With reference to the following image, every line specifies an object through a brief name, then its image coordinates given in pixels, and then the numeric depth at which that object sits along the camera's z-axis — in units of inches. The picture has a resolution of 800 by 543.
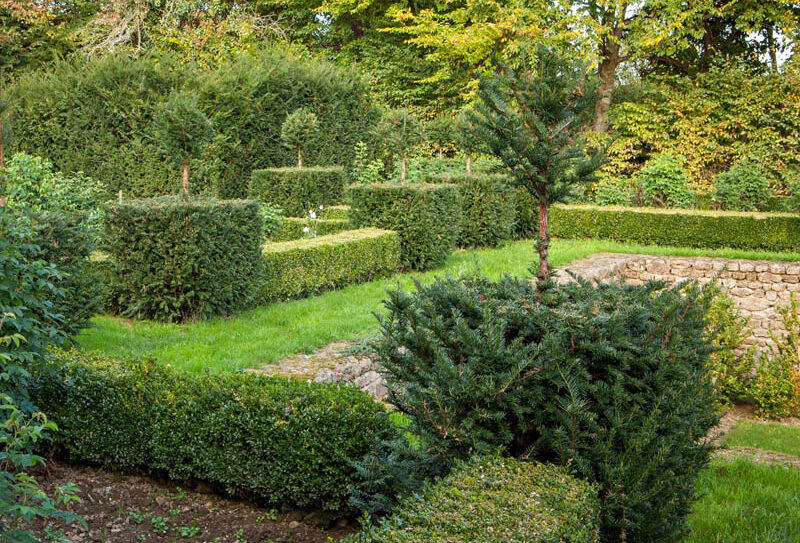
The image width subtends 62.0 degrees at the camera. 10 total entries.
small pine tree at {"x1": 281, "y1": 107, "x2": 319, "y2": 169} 547.8
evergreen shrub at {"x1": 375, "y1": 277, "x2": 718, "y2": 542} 109.2
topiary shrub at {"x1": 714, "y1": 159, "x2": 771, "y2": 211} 657.0
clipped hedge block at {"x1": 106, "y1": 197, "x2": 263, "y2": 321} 265.6
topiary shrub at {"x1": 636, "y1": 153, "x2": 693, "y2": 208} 699.4
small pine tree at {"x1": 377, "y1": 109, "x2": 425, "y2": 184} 464.8
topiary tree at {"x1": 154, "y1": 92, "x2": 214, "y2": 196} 295.4
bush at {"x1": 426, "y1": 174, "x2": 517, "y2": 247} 504.4
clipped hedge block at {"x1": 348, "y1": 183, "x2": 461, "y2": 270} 404.5
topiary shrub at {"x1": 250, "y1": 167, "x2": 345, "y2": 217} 511.8
